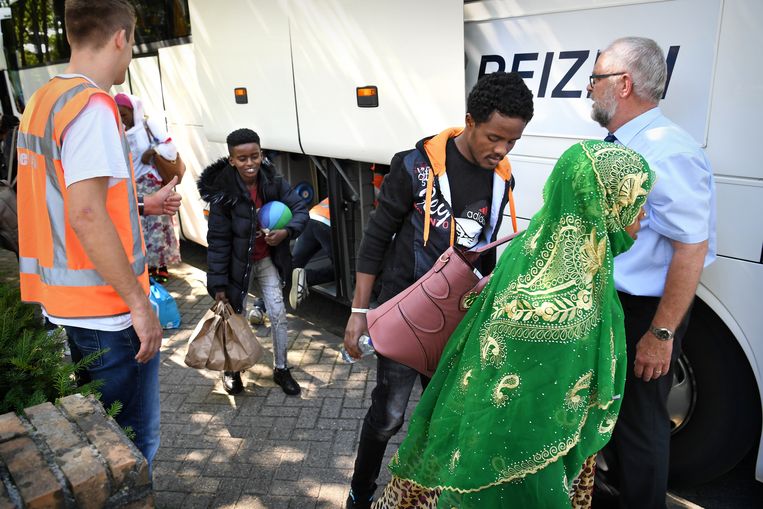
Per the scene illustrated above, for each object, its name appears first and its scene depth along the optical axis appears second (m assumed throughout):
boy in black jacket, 3.77
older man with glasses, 2.21
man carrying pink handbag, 2.23
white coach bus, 2.53
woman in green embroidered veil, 1.70
